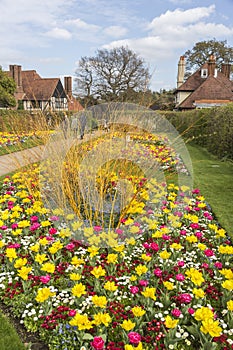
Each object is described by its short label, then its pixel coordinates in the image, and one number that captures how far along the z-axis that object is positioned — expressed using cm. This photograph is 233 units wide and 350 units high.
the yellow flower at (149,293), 154
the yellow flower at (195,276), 161
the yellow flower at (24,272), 172
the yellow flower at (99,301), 144
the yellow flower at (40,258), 188
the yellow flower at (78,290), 155
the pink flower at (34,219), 270
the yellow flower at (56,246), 196
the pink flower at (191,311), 158
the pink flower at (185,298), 167
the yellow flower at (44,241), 208
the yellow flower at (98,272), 171
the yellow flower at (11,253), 192
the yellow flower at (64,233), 234
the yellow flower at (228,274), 168
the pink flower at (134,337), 132
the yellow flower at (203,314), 136
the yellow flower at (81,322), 131
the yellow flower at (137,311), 141
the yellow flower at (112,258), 186
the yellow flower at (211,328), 129
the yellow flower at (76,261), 181
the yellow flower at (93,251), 192
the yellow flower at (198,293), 154
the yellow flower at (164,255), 188
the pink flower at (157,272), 190
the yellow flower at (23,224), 237
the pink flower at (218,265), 201
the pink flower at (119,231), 247
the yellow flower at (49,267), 176
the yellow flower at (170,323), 139
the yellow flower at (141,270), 175
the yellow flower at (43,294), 151
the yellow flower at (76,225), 236
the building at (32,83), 2464
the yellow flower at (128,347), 118
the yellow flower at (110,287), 163
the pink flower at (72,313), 150
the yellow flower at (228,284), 165
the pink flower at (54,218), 274
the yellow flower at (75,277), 168
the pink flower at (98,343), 121
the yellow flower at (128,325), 131
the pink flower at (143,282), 177
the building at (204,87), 2069
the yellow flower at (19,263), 180
